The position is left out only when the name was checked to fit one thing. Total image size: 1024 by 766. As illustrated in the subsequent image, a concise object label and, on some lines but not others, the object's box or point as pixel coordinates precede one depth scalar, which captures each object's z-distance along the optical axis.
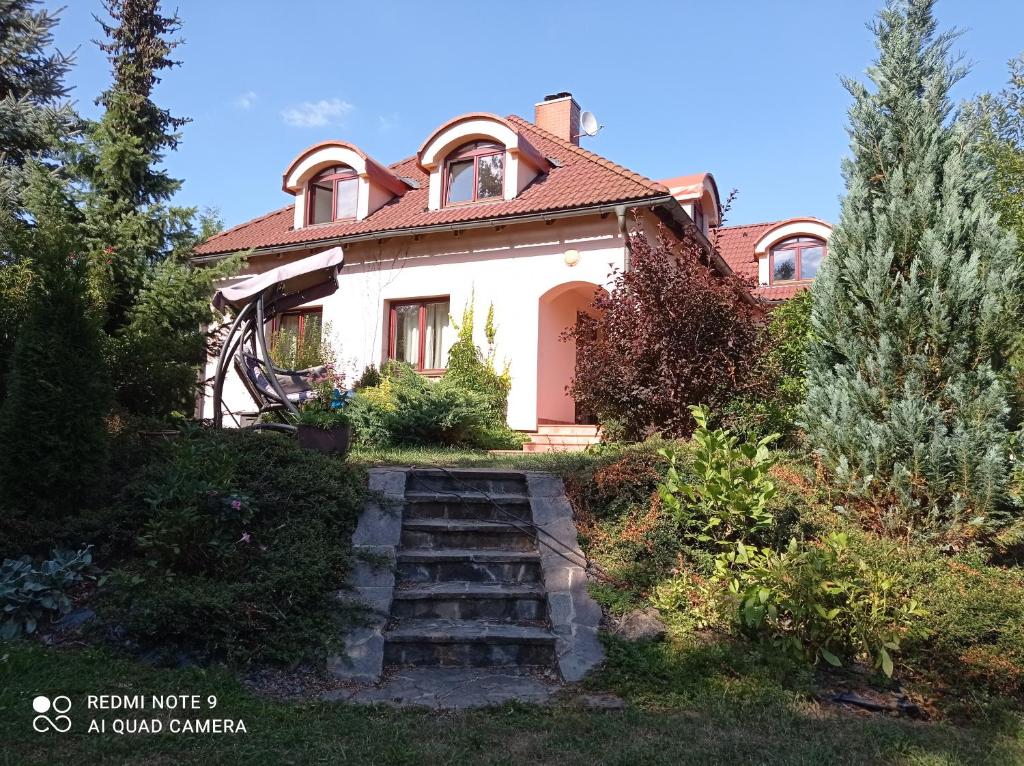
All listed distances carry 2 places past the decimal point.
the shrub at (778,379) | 8.41
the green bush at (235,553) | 4.25
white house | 12.53
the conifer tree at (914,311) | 5.59
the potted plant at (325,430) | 6.89
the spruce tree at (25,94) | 12.62
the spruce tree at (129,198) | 9.48
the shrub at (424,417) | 10.05
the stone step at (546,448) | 10.87
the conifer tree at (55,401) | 5.26
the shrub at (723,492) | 5.09
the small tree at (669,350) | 8.48
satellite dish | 17.22
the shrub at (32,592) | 4.39
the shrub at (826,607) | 4.27
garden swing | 8.41
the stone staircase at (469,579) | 4.57
